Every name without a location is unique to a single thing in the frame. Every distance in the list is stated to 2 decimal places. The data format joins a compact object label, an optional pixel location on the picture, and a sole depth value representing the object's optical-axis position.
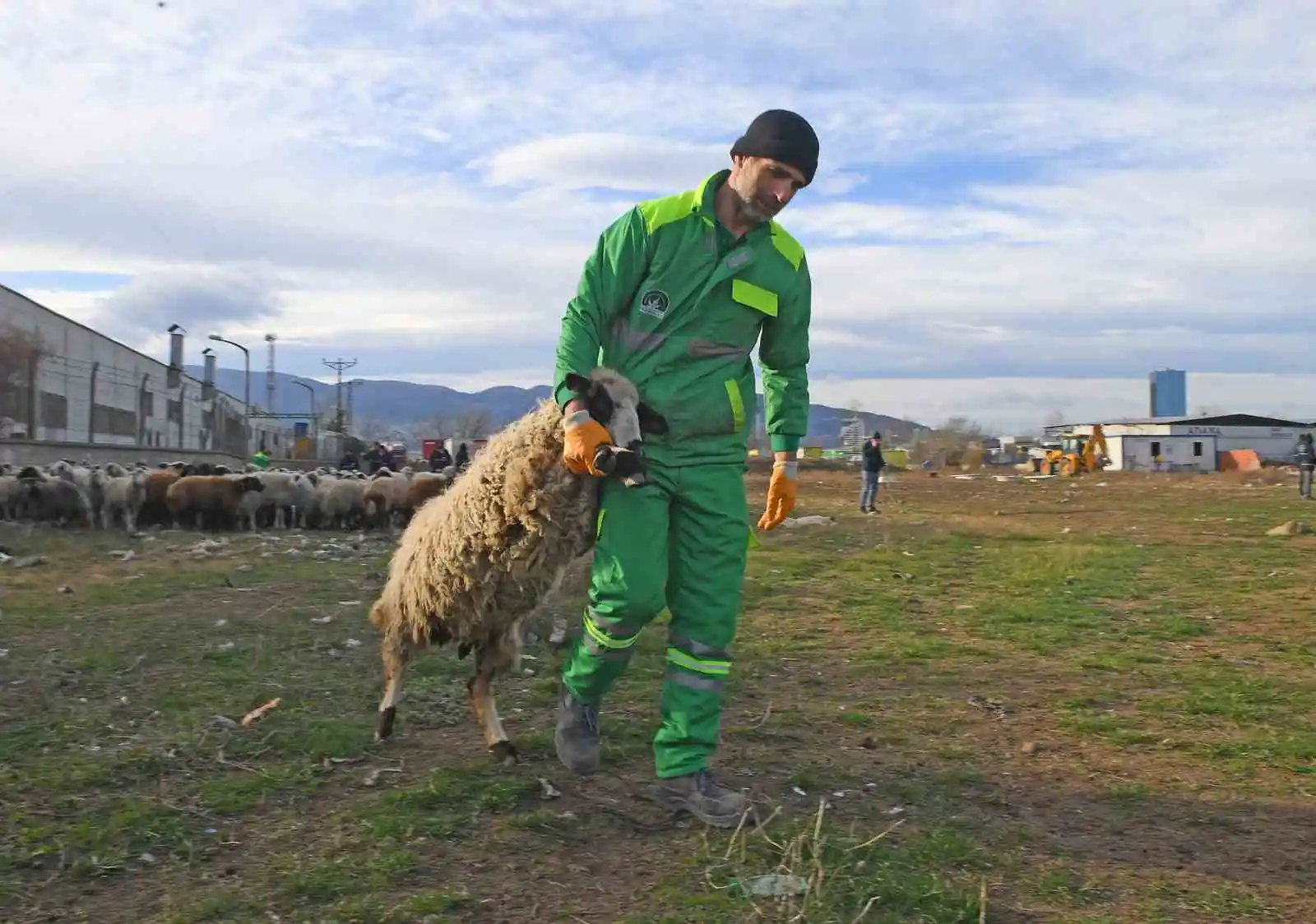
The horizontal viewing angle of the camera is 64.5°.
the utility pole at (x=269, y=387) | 73.89
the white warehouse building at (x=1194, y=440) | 66.31
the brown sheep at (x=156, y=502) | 15.25
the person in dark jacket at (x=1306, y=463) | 24.80
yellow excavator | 47.09
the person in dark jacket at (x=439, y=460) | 24.43
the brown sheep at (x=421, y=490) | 15.34
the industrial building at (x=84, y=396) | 20.20
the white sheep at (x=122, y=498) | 14.76
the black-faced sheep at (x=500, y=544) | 3.88
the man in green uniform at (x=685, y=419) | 3.79
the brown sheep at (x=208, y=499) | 14.68
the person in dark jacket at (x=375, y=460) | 27.41
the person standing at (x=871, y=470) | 21.05
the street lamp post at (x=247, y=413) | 40.12
